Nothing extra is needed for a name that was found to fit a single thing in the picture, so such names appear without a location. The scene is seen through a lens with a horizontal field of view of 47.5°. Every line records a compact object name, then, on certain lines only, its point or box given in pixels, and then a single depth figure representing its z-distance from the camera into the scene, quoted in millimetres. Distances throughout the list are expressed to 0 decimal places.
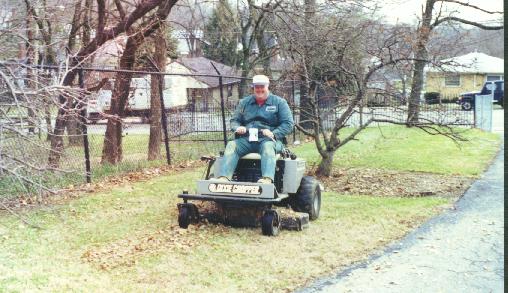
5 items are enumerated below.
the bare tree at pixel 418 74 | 11006
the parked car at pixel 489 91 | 35275
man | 7082
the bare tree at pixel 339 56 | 10602
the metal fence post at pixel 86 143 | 10045
